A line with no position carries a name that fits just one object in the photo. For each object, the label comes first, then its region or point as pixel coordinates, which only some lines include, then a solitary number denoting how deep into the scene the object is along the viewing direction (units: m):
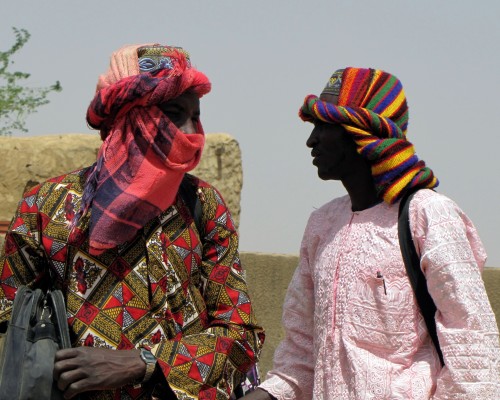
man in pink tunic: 6.80
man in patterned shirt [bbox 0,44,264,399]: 7.63
